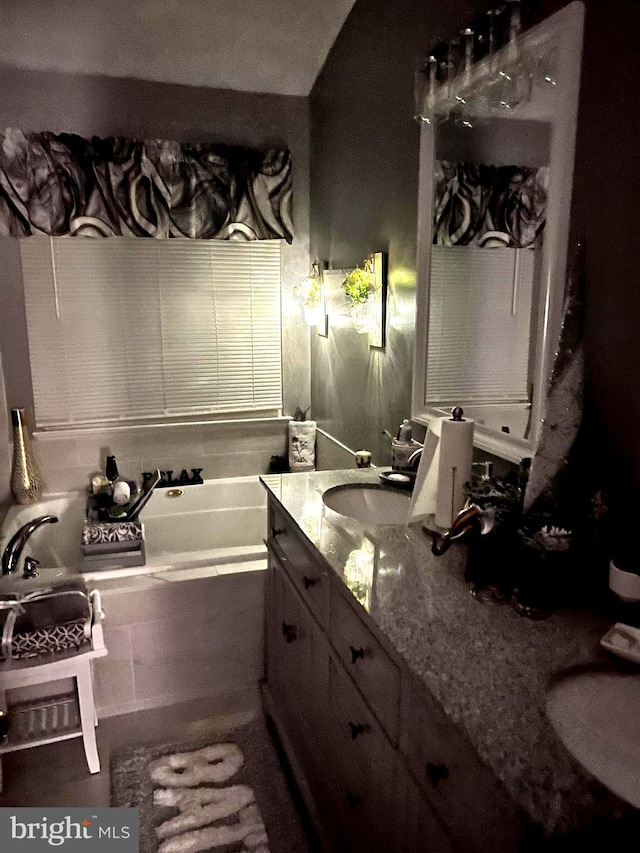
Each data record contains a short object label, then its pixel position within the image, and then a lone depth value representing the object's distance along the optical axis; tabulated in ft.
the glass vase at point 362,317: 8.41
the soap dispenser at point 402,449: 6.80
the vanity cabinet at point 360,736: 3.08
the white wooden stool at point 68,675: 6.31
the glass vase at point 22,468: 9.80
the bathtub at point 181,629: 7.68
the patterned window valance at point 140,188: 9.28
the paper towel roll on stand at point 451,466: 5.12
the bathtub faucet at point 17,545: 7.73
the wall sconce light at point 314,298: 10.24
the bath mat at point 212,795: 5.90
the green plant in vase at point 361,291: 8.18
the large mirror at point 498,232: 4.78
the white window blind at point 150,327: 9.91
